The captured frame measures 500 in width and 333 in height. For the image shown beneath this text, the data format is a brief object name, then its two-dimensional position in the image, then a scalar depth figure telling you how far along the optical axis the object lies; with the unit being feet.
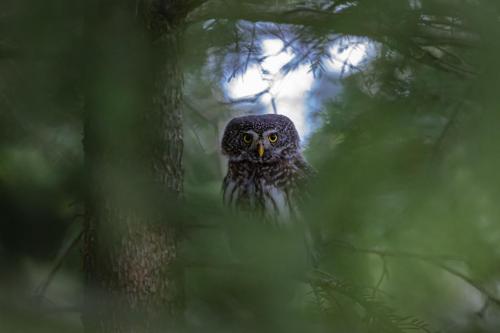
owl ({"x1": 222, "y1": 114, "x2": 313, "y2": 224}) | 19.77
